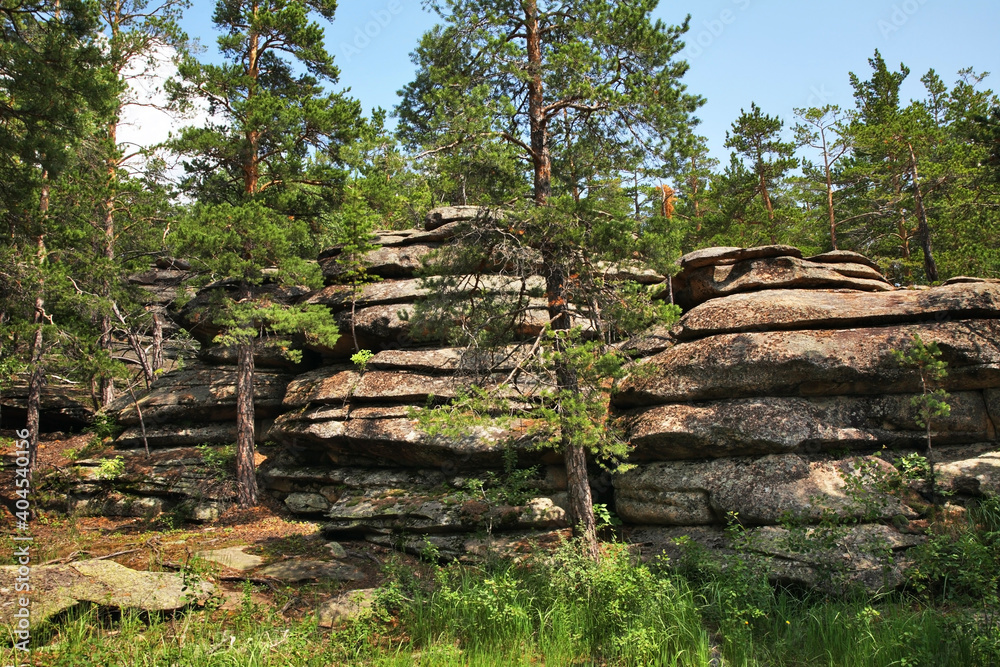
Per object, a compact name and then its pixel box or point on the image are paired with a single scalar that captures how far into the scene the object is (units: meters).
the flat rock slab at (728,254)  13.57
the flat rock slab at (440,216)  16.94
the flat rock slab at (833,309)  10.81
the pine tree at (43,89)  9.13
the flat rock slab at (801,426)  10.30
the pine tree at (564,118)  9.52
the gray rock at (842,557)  8.44
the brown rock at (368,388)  13.59
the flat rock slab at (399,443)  12.05
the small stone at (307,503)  13.59
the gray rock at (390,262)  16.47
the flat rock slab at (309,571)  9.68
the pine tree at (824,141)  19.84
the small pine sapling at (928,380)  9.23
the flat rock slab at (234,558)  10.21
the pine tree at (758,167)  20.70
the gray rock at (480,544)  10.47
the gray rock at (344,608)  7.81
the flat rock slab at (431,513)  11.09
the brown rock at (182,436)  16.27
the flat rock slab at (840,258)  14.02
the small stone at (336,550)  11.31
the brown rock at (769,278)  13.11
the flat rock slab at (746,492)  9.52
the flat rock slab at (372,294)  15.65
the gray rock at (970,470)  9.38
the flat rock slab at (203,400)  16.41
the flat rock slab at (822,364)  10.30
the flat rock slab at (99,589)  6.86
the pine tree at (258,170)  13.68
